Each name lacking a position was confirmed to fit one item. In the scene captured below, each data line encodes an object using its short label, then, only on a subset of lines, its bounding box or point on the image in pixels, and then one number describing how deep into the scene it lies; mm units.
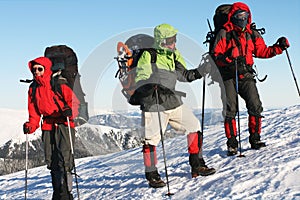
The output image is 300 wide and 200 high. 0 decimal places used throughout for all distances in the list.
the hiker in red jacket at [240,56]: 6621
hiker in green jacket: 5617
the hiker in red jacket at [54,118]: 5898
